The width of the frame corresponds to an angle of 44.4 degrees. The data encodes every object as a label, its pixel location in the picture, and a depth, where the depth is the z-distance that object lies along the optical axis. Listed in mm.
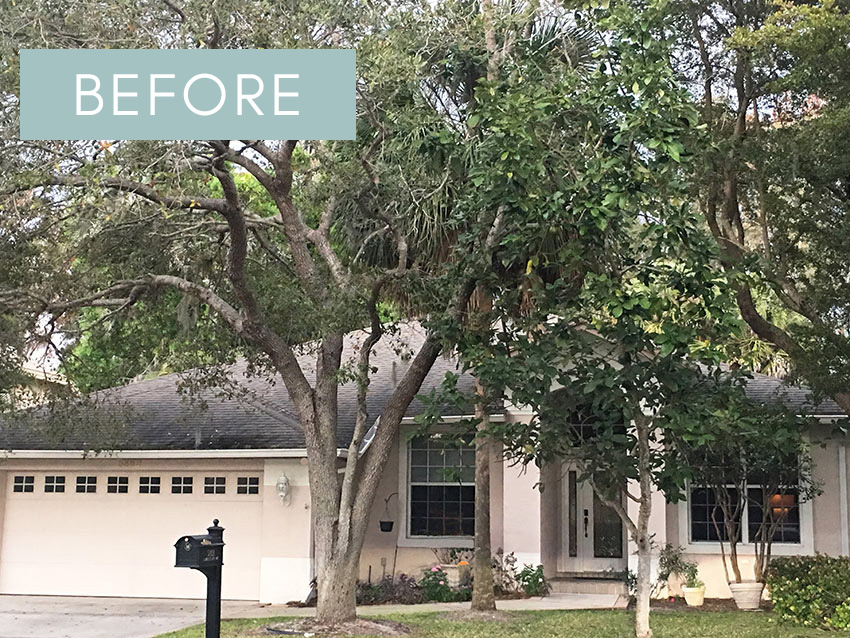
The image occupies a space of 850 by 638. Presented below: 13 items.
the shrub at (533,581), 17031
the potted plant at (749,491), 15891
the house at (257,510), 17438
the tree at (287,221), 11375
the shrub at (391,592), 17031
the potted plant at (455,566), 17312
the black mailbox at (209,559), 8758
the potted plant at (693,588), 16219
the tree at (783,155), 12828
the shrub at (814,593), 13633
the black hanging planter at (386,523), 18359
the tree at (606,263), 10352
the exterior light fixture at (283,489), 17547
